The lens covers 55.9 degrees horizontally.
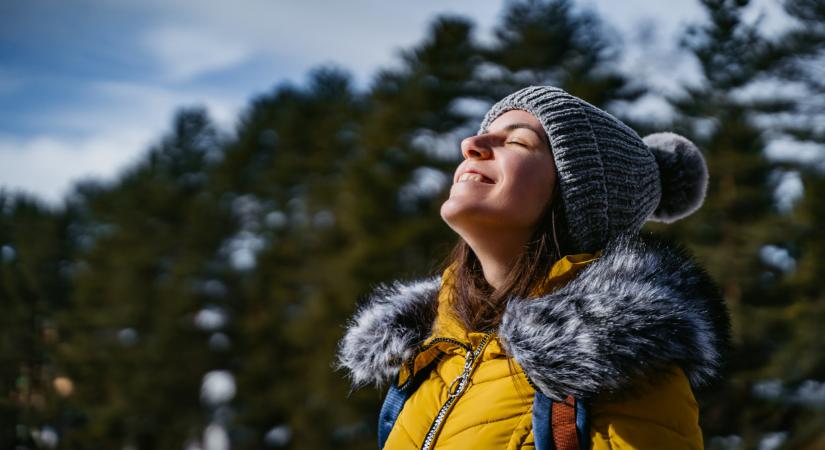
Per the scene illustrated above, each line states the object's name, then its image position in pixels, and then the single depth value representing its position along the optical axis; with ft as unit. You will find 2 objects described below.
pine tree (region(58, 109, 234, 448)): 70.18
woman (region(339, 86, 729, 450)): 5.81
